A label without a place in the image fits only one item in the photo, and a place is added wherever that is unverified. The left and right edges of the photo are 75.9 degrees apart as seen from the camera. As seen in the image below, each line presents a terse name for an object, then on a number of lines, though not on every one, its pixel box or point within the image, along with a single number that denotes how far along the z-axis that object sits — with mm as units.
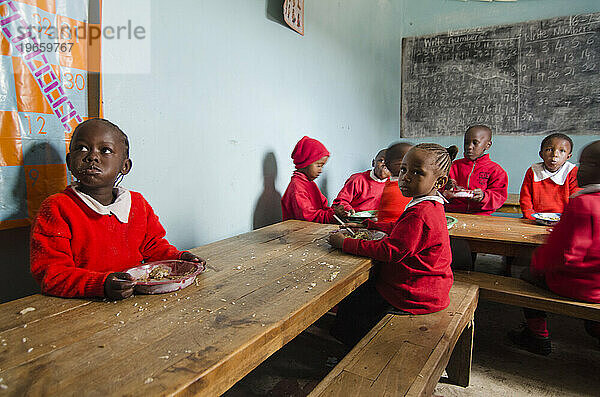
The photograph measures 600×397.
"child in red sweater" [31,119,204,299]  1285
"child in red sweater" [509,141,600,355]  1999
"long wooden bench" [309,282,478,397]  1322
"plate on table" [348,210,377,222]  2994
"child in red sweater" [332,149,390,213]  3635
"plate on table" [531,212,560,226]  2791
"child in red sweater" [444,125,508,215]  3906
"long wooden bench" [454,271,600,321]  2055
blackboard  4844
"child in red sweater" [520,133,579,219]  3535
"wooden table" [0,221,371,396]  845
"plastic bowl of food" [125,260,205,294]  1330
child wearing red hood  3107
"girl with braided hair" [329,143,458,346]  1820
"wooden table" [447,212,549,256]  2367
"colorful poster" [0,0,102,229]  1544
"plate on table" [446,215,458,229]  2656
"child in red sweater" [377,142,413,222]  2971
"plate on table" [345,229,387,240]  2096
